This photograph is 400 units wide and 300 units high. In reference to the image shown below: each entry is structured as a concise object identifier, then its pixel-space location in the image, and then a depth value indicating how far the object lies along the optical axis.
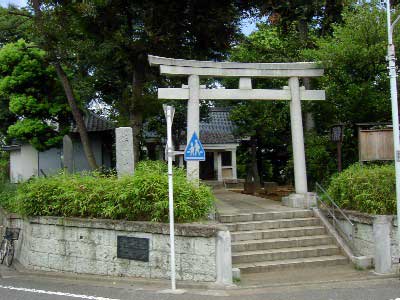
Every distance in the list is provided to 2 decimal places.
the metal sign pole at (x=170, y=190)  7.88
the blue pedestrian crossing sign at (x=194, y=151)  8.39
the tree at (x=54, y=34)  15.12
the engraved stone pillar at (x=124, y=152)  11.02
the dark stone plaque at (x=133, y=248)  8.94
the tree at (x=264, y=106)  17.12
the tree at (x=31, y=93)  17.44
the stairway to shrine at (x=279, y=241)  9.66
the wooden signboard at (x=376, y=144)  11.41
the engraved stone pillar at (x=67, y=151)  15.58
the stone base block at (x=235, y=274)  8.64
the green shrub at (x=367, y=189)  9.56
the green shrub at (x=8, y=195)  13.09
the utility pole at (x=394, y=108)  8.61
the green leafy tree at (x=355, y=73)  11.80
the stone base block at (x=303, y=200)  12.35
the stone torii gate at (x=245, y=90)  11.81
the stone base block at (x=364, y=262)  9.43
